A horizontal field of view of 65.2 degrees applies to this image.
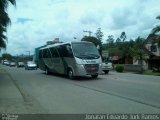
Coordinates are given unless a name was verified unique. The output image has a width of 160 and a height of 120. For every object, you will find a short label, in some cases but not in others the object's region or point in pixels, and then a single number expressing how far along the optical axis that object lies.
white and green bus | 9.17
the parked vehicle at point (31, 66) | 21.02
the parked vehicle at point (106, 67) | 13.58
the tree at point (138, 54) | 24.70
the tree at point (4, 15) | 9.25
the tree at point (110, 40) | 63.51
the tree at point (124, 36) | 61.64
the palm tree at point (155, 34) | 17.82
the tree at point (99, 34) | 45.37
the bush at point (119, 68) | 18.13
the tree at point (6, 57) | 72.30
